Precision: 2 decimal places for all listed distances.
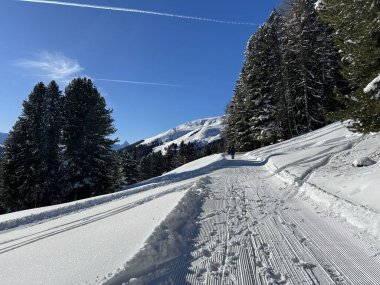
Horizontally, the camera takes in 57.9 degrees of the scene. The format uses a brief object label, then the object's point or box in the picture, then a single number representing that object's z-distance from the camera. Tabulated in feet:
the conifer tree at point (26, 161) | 100.73
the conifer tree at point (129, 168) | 186.91
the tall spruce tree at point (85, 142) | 98.12
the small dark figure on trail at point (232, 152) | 107.33
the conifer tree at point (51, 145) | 100.37
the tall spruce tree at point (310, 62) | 115.65
